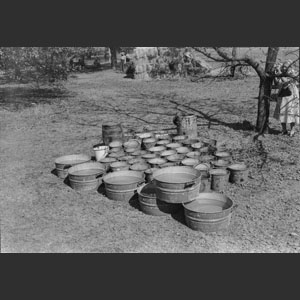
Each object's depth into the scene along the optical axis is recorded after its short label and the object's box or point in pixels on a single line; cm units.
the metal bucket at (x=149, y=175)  602
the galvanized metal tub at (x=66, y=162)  676
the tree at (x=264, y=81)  813
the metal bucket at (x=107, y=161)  662
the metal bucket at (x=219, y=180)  600
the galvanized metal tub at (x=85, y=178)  611
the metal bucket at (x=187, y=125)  809
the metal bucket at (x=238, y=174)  624
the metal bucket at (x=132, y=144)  735
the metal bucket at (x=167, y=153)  679
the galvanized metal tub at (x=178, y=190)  498
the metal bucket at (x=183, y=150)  701
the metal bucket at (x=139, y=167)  639
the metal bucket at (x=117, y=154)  699
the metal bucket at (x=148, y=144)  745
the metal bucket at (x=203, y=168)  585
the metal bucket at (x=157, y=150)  705
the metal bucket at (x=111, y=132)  771
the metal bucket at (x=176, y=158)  645
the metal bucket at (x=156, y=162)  635
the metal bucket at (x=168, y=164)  620
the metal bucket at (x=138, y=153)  697
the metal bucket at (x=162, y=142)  750
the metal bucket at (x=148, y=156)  679
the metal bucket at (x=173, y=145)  720
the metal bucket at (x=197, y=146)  704
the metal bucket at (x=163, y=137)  788
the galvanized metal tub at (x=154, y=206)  533
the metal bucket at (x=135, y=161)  658
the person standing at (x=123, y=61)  2565
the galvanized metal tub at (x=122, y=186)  573
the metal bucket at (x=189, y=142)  743
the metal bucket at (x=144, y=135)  805
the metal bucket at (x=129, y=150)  705
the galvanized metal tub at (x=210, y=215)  480
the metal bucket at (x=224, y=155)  668
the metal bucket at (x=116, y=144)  733
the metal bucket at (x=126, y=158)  676
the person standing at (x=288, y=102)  827
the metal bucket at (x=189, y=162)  634
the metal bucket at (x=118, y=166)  629
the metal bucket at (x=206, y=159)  674
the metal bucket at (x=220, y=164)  638
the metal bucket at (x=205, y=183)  578
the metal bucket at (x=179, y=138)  778
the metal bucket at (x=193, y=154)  664
